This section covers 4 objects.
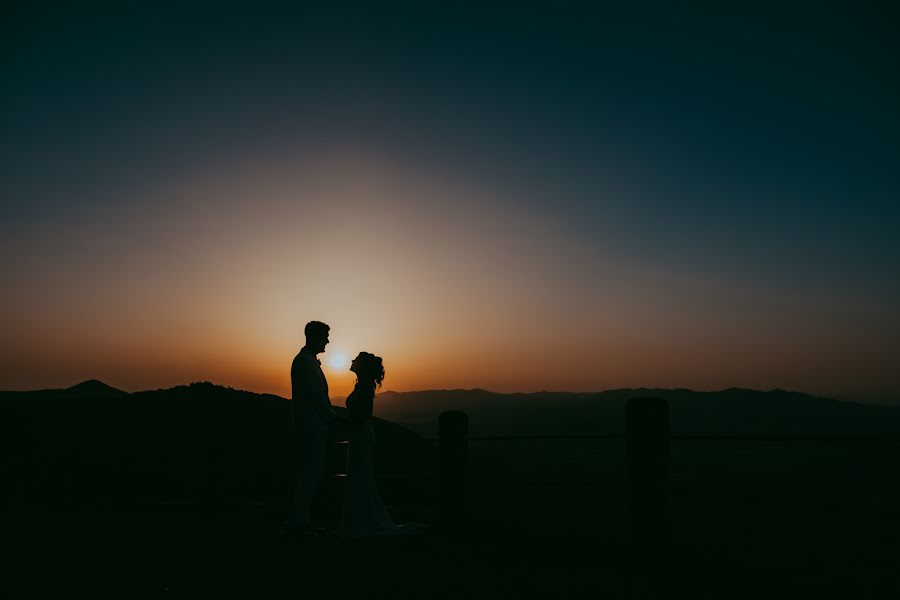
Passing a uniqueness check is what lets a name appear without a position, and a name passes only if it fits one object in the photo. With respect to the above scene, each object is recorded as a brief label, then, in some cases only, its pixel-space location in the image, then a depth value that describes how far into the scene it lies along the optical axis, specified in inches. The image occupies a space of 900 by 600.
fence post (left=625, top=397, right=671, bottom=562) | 275.1
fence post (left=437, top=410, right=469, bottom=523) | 382.3
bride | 356.5
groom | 362.9
